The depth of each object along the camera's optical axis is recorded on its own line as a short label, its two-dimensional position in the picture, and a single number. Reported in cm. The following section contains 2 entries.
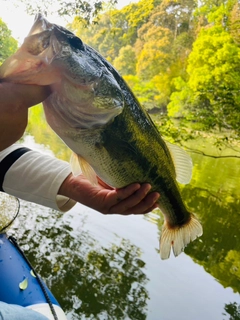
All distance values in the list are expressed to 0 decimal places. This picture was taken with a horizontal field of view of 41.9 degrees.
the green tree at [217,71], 691
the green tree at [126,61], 2964
